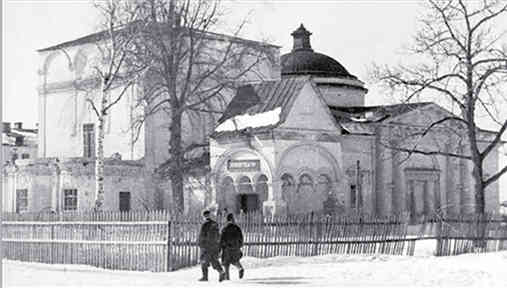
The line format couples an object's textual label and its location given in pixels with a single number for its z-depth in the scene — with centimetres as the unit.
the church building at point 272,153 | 3975
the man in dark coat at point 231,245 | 2145
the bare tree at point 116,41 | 3481
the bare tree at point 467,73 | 3344
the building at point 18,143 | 8046
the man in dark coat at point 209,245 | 2134
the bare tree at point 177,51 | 3575
